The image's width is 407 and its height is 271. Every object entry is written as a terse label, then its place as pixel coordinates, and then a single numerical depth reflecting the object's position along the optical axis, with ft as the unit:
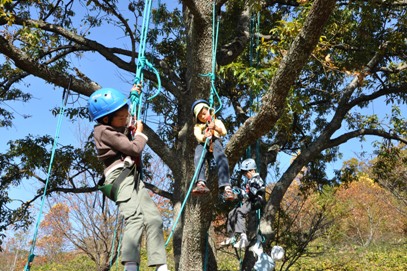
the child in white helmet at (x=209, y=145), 13.30
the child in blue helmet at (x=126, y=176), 8.64
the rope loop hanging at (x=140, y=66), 9.99
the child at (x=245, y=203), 16.07
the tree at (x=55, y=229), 41.57
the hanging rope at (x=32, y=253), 9.83
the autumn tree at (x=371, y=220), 65.77
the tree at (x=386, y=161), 29.22
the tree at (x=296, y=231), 30.53
